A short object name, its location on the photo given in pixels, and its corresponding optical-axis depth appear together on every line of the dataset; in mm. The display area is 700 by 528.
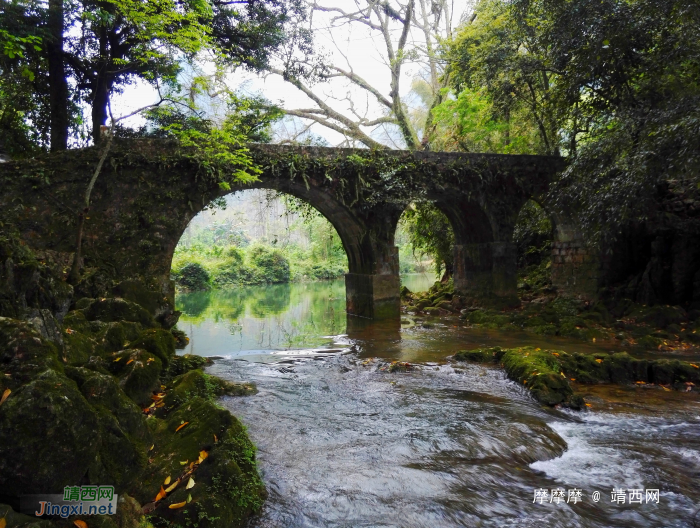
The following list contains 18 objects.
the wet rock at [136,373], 3814
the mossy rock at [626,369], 5875
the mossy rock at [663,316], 9006
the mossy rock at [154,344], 4629
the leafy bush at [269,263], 27906
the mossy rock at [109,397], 2488
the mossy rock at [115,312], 5438
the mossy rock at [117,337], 4354
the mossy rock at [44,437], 1884
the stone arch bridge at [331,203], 8453
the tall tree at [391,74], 18172
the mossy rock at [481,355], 6864
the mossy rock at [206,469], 2496
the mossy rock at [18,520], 1764
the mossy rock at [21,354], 2209
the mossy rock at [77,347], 3178
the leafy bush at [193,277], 23422
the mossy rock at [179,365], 5184
